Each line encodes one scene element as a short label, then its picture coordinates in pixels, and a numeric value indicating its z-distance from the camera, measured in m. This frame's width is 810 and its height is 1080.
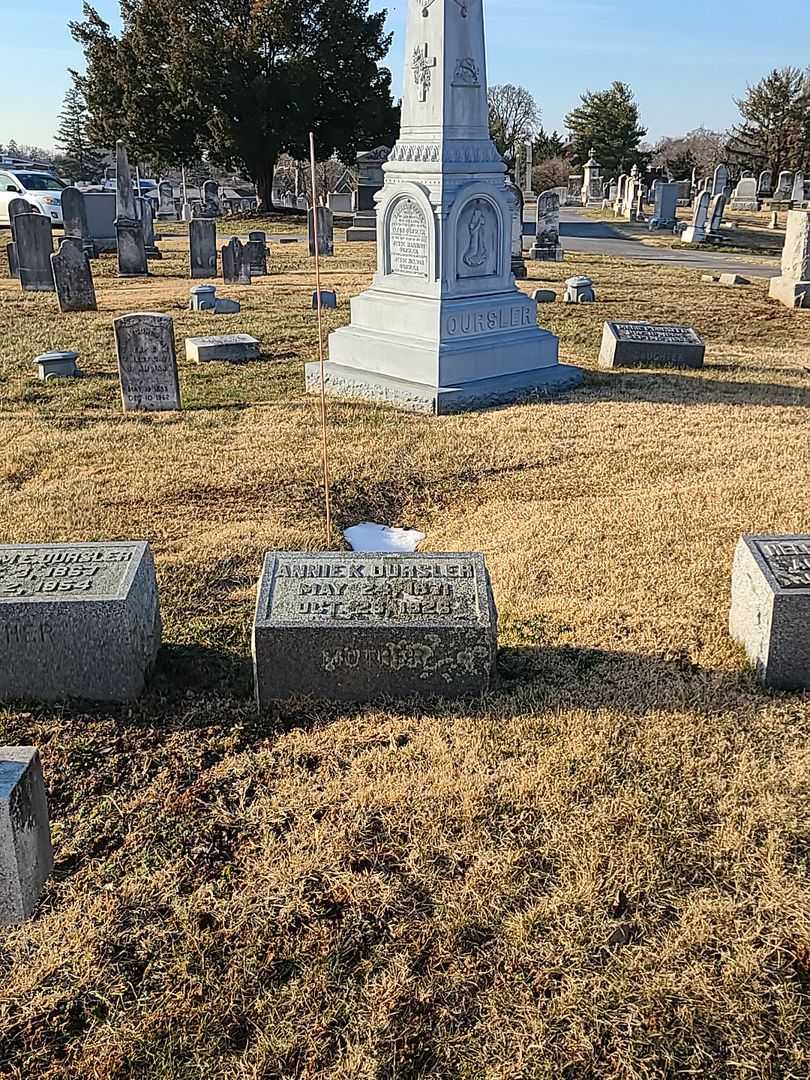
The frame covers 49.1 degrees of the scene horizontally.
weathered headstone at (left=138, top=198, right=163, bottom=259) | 20.80
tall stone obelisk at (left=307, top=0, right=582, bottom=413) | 8.55
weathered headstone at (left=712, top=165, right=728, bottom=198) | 31.47
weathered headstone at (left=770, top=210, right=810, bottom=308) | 14.73
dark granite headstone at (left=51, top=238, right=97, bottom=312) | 13.88
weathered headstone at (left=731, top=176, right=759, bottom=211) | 37.75
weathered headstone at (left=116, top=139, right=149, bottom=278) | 17.75
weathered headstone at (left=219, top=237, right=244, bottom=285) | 16.94
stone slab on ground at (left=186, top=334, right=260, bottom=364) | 10.83
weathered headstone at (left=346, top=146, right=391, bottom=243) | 31.44
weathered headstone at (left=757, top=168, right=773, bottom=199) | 45.42
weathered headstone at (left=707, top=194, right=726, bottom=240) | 26.88
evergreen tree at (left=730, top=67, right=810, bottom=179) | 46.91
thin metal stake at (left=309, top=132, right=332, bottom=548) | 4.32
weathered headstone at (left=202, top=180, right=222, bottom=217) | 30.16
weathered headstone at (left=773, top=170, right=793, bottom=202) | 40.19
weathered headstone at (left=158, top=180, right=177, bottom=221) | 34.94
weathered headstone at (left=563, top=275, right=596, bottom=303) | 14.83
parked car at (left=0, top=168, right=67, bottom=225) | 24.66
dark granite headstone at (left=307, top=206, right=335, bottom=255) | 21.89
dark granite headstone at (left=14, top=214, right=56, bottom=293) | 15.91
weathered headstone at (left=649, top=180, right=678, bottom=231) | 30.45
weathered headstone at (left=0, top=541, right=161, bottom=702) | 3.78
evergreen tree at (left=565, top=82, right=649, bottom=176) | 50.53
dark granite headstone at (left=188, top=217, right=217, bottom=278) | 16.95
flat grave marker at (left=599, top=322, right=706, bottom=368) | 10.26
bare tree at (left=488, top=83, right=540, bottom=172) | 72.00
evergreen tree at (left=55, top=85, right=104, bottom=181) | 59.53
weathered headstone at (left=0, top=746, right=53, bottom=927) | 2.44
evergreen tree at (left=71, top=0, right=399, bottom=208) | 28.42
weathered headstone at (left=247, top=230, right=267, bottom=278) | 18.01
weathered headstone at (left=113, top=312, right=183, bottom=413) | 8.60
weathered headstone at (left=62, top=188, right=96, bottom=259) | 18.52
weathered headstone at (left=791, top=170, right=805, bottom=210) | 36.59
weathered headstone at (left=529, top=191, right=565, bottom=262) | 20.46
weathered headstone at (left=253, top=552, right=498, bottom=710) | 3.72
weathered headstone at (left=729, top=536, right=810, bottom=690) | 3.78
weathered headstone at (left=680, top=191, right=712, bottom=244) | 26.20
